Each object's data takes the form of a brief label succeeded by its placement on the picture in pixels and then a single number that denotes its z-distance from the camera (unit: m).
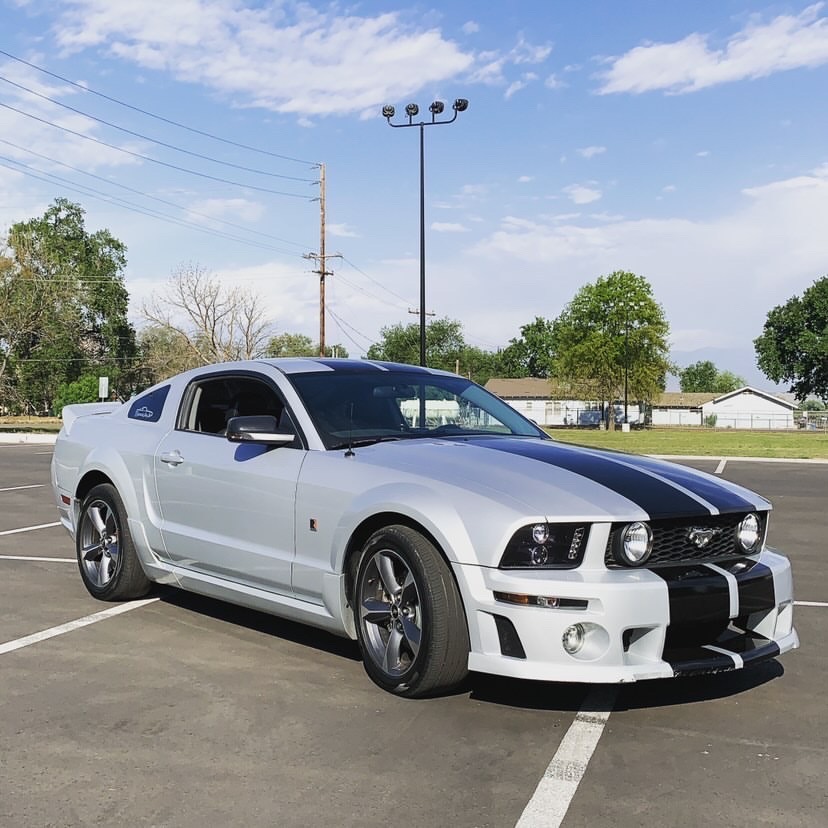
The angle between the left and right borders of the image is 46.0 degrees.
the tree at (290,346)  63.05
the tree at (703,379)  191.00
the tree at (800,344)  96.69
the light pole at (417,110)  29.00
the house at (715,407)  114.85
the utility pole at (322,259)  37.18
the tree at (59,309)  59.41
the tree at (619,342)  82.44
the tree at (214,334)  60.31
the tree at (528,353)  141.50
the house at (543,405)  104.06
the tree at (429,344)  116.38
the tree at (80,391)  48.16
